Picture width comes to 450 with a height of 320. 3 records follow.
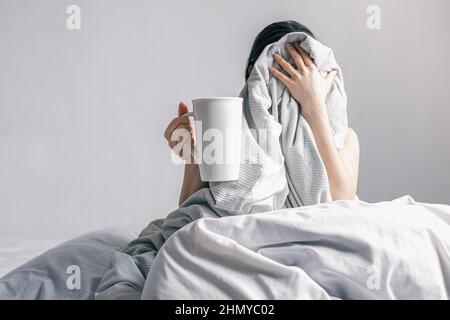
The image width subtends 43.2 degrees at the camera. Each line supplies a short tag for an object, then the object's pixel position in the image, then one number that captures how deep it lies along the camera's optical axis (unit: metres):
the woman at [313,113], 1.24
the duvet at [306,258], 0.76
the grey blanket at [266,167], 1.07
